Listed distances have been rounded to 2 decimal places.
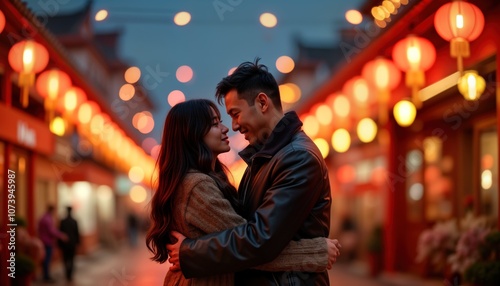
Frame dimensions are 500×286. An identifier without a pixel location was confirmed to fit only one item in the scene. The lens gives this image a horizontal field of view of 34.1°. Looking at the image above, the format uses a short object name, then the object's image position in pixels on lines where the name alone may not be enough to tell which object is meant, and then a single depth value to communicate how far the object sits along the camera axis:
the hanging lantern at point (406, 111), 14.54
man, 3.51
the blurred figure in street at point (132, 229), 38.09
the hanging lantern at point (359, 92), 17.12
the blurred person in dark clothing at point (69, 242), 18.39
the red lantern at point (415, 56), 12.20
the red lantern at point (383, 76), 14.66
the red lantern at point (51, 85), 15.89
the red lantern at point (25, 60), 12.25
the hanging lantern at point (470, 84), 10.80
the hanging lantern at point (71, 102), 18.06
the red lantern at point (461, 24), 9.92
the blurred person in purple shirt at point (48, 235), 17.78
